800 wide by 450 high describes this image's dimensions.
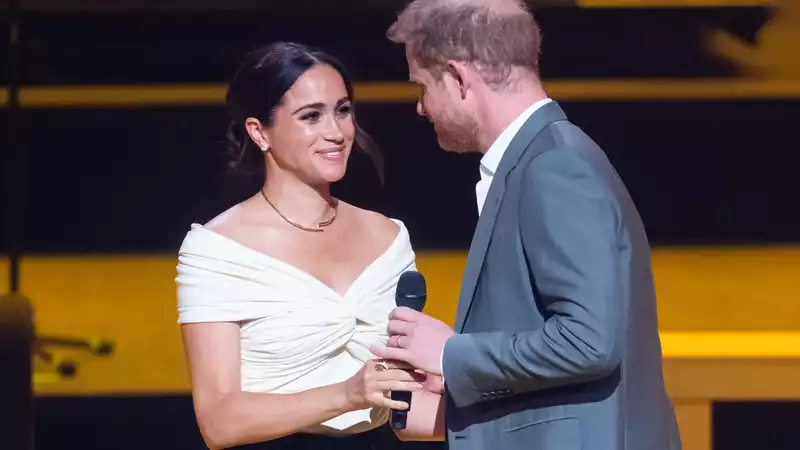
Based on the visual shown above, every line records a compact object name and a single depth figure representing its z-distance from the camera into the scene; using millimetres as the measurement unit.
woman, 12977
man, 12577
